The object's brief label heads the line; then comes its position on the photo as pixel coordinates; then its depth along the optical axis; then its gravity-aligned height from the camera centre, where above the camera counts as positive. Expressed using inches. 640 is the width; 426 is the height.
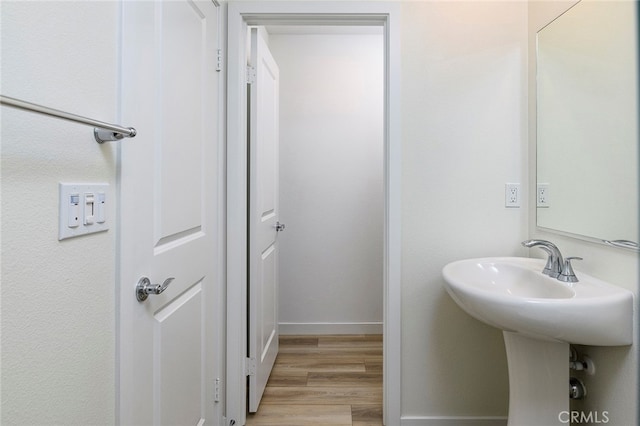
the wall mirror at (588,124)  45.1 +13.4
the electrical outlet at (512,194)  67.0 +3.9
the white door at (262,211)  71.2 +0.7
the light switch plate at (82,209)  27.6 +0.4
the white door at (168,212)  35.8 +0.2
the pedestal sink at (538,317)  40.9 -12.1
